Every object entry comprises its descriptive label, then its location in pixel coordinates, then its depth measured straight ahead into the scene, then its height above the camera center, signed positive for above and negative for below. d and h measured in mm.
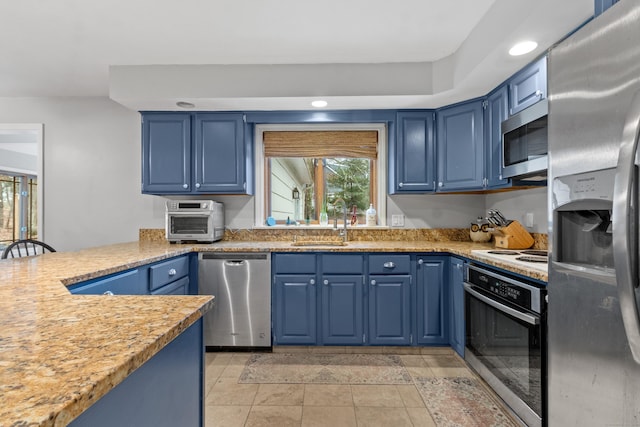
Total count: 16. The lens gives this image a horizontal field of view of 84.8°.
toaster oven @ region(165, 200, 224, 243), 3127 -43
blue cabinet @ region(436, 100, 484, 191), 2861 +587
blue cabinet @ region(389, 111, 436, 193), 3168 +593
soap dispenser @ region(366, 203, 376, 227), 3510 -8
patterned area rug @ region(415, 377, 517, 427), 1947 -1137
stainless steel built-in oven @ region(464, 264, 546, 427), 1638 -661
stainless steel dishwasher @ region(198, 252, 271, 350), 2871 -699
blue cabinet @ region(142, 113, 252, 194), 3205 +589
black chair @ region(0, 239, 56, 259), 2495 -226
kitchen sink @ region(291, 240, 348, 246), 3234 -247
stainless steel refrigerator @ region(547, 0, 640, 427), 884 -22
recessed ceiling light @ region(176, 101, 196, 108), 2980 +969
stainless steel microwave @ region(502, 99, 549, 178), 2021 +465
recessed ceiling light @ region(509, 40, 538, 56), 2021 +997
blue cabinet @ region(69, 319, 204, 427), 645 -399
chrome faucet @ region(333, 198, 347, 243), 3340 -3
